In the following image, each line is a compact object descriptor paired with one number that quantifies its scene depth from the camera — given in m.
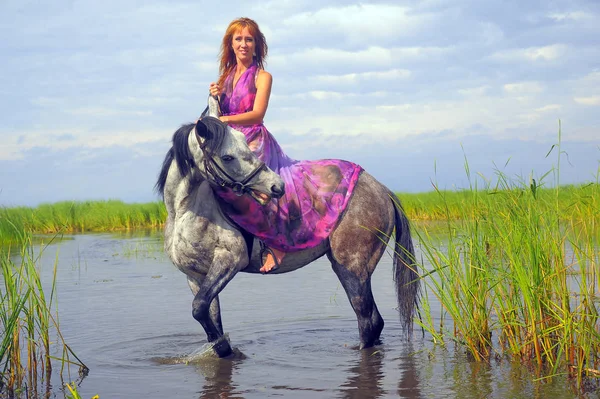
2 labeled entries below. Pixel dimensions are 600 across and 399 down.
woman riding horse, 5.55
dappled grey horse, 5.08
